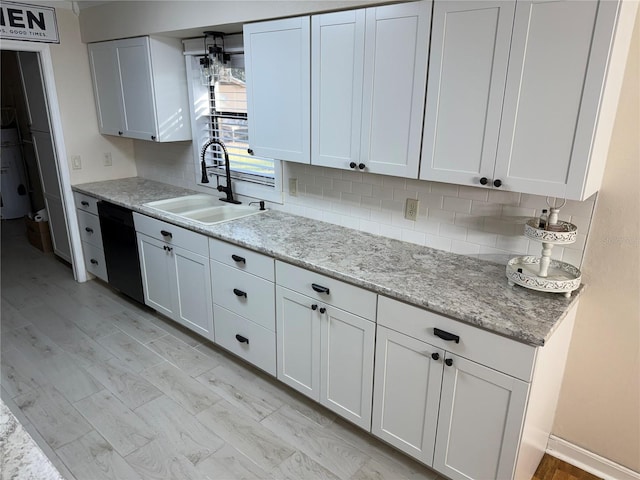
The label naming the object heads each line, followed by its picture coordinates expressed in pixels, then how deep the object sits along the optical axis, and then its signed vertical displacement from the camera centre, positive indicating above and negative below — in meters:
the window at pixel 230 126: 3.09 -0.09
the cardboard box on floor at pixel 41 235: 4.80 -1.32
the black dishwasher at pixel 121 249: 3.38 -1.06
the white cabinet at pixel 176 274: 2.86 -1.08
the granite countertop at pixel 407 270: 1.65 -0.71
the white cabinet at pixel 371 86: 1.88 +0.13
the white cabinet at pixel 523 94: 1.48 +0.08
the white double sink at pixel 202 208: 3.23 -0.70
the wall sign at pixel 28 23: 3.25 +0.66
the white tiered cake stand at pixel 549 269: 1.72 -0.63
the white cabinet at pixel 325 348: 2.09 -1.15
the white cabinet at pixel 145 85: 3.28 +0.21
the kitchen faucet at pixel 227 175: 3.16 -0.46
